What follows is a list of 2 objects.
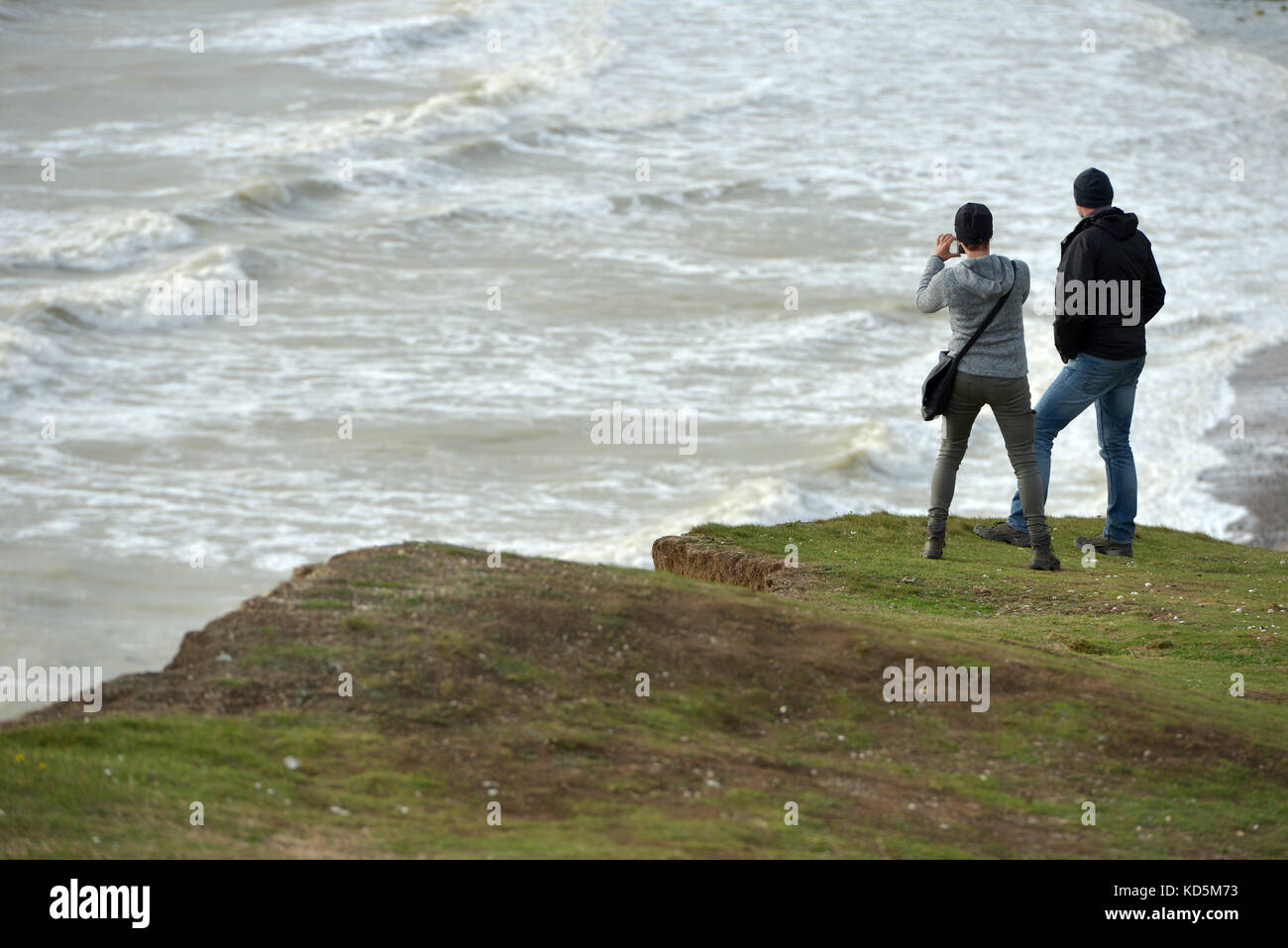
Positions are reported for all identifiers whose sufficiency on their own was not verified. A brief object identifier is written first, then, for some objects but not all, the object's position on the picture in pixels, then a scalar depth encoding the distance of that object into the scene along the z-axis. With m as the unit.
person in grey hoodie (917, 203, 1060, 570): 15.84
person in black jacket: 17.37
